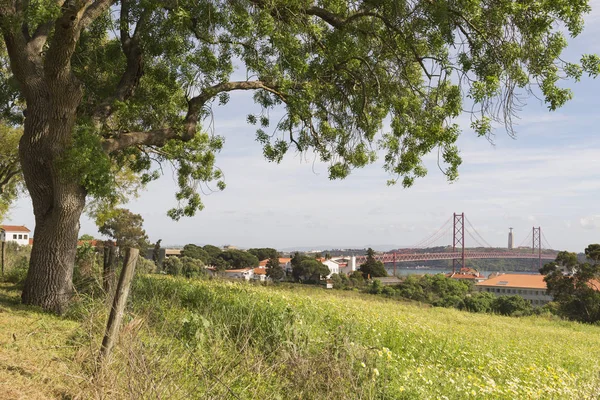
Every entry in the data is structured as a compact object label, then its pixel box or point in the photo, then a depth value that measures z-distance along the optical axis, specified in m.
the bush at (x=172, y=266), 14.81
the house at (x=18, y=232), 70.88
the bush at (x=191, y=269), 13.44
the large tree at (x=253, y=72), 8.14
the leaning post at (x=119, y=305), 4.50
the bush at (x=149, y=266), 14.07
